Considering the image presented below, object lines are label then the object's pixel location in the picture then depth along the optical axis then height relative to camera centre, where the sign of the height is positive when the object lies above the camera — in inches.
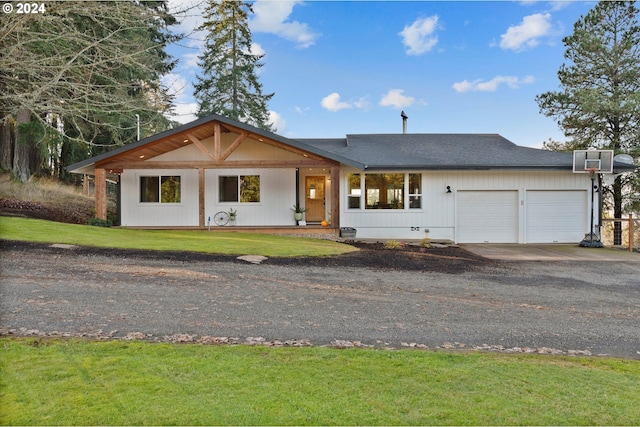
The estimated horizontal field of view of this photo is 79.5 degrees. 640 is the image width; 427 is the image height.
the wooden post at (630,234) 525.2 -34.8
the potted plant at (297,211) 581.9 -5.2
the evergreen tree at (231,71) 1178.6 +423.3
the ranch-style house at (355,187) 545.3 +31.0
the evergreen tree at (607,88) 721.6 +235.6
